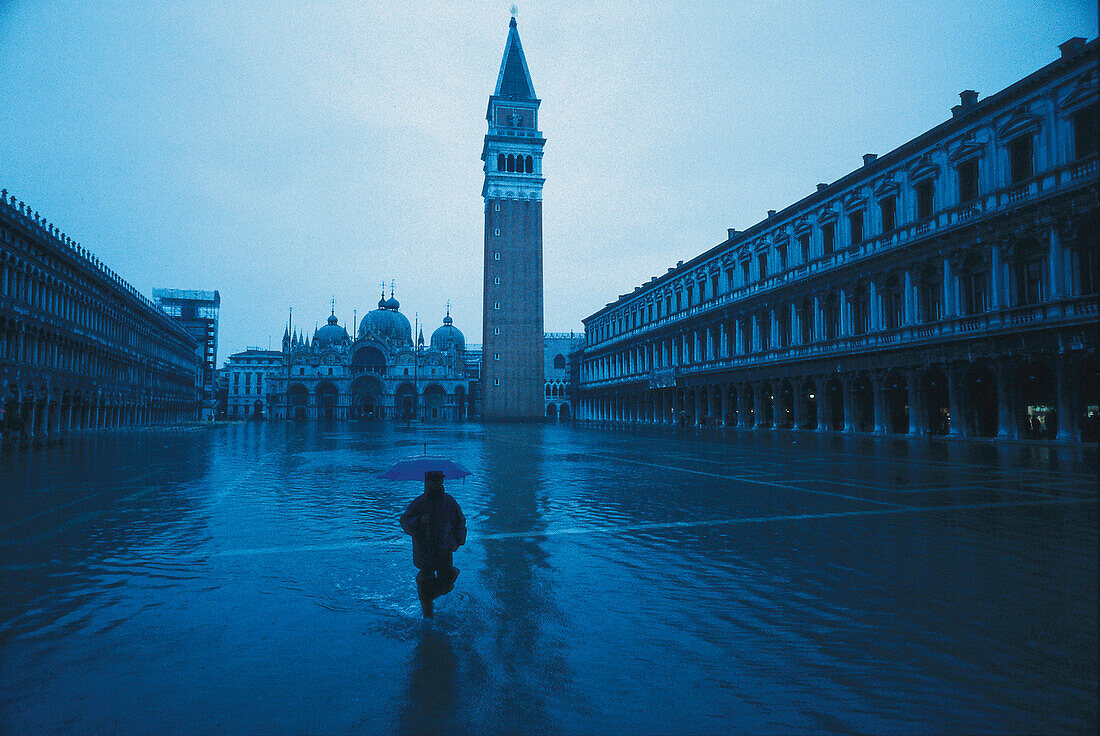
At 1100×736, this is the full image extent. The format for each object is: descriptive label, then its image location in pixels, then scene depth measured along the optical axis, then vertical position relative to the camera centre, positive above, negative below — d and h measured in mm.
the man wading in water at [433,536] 5125 -988
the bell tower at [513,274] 73562 +15307
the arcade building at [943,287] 21922 +5562
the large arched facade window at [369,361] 100812 +7488
